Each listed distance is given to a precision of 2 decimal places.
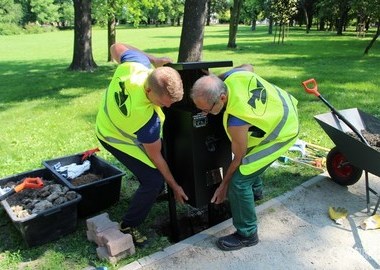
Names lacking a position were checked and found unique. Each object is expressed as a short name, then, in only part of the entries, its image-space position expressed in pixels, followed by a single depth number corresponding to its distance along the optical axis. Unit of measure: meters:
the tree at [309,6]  47.44
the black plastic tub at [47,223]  3.12
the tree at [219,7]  70.22
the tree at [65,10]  75.81
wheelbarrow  3.40
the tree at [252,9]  39.71
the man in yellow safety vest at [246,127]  2.71
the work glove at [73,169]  3.94
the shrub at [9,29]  55.00
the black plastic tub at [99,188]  3.60
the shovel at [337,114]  3.72
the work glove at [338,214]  3.63
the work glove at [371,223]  3.50
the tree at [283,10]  23.69
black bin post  3.00
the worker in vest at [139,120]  2.64
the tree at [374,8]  16.91
